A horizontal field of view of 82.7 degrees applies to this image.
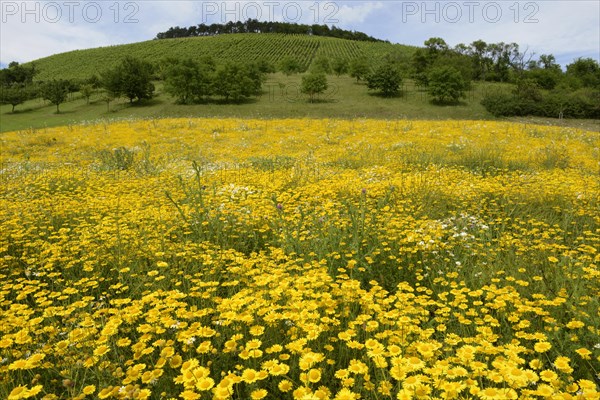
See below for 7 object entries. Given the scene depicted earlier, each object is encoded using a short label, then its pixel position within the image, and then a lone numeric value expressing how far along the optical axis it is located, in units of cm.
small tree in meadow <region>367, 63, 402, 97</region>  5706
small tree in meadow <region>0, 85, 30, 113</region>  5694
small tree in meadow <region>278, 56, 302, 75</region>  7625
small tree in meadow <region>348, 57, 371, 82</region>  6694
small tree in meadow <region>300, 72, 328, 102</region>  5375
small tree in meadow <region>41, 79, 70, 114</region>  5306
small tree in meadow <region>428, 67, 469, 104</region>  5141
